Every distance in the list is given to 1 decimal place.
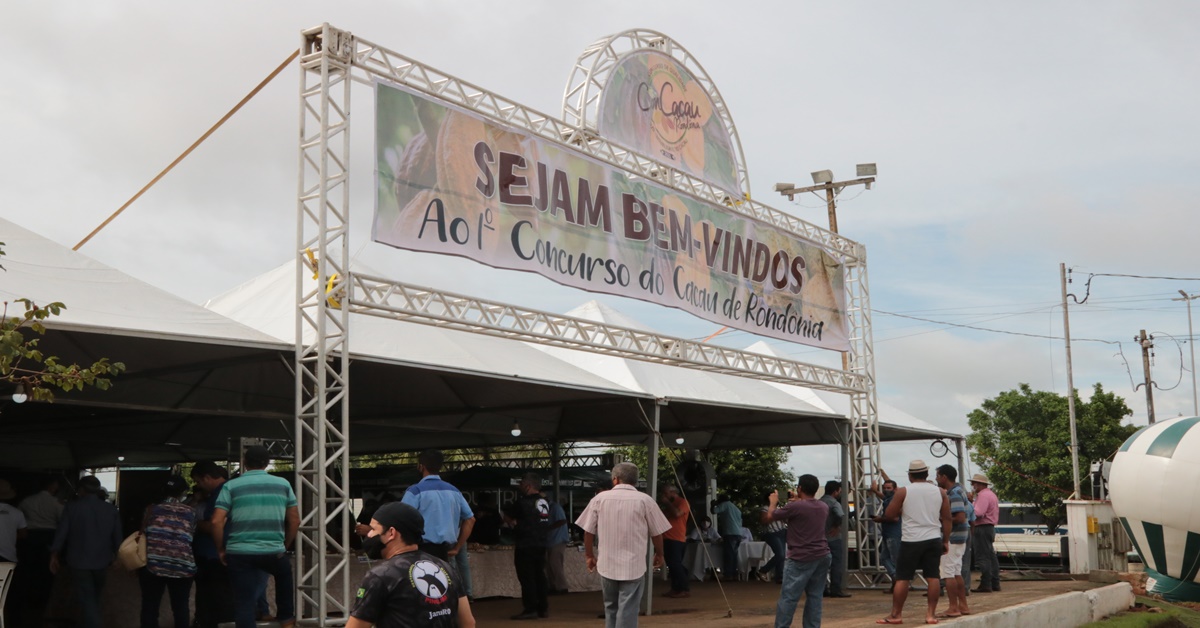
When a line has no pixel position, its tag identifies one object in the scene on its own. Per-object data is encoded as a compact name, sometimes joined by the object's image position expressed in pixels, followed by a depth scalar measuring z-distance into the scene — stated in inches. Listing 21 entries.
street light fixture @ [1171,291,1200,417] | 1610.9
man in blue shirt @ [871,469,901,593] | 565.6
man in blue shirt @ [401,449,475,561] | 340.5
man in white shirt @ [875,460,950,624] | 378.9
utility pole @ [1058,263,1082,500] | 1203.9
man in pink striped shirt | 295.6
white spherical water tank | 582.2
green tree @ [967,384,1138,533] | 1598.2
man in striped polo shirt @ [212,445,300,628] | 314.2
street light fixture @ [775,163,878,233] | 1104.2
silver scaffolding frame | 364.8
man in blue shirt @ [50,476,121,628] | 339.6
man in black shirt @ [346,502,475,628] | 157.1
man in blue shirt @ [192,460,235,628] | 341.4
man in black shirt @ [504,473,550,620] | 446.0
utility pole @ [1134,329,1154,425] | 1636.3
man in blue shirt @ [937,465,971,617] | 408.5
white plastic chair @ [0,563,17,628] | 330.1
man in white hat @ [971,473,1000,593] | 541.3
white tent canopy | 343.3
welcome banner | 394.3
